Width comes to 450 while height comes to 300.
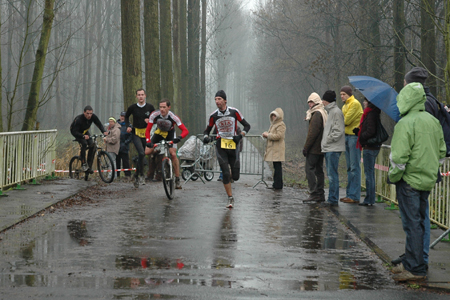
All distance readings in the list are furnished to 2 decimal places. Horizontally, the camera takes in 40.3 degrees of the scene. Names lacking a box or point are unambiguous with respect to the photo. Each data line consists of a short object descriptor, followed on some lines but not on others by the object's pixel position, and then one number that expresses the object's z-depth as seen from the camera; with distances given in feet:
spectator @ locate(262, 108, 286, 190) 50.08
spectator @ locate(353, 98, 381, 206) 36.01
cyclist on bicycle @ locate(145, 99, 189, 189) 42.75
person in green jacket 20.48
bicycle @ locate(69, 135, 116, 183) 49.51
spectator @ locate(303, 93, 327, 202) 41.39
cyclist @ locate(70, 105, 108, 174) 50.62
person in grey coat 39.06
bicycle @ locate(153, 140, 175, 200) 40.09
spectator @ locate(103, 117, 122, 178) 59.26
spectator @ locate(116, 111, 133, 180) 60.13
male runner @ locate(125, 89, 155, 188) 49.29
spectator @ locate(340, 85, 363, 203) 39.11
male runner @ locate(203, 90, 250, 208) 37.99
